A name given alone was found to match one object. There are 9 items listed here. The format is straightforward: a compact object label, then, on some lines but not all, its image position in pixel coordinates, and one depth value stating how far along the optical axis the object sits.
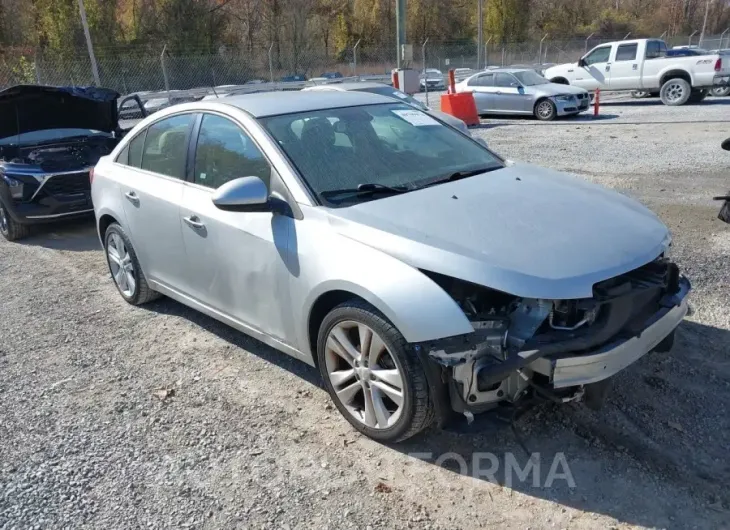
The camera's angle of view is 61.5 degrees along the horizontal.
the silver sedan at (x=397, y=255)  2.72
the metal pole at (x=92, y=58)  23.33
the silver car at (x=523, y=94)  16.20
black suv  7.25
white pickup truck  16.70
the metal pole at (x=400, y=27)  16.28
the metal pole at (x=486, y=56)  37.12
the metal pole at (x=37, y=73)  21.00
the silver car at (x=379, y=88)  12.38
